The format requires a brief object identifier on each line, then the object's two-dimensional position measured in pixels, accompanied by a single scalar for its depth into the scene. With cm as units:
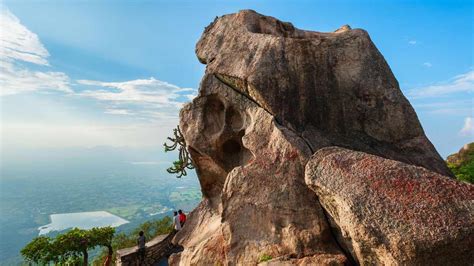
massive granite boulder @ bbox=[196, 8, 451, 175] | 1367
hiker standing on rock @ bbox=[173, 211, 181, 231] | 2115
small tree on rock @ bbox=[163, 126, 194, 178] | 2703
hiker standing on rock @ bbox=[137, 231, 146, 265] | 1900
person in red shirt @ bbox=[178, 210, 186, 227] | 2162
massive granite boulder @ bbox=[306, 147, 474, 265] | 785
